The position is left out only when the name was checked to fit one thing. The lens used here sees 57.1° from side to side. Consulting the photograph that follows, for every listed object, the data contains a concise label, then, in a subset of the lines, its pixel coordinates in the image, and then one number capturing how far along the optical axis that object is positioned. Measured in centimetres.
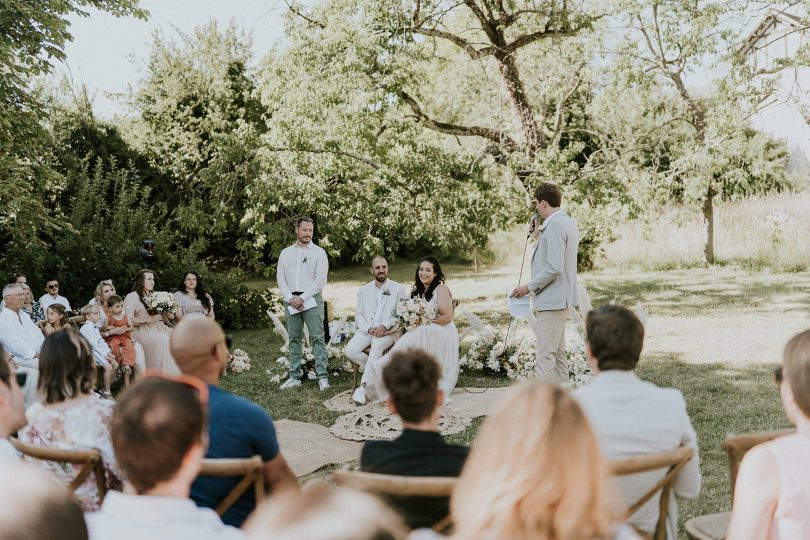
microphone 783
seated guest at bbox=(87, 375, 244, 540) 198
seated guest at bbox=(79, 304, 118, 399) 817
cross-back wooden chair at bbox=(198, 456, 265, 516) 267
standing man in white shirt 921
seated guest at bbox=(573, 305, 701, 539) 285
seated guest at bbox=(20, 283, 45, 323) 864
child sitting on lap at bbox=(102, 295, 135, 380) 873
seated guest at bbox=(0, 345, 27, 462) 265
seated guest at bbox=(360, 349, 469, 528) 253
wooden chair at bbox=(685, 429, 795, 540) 276
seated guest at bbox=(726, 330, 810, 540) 224
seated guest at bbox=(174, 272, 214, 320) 962
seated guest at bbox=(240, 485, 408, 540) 120
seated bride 811
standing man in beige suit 686
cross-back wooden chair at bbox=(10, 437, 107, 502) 287
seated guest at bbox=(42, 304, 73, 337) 849
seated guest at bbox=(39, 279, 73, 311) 1030
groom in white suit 848
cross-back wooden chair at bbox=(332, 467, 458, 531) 240
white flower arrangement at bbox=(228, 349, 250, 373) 1020
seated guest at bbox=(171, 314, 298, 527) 292
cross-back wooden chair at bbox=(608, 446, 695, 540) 254
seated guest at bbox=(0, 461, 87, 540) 143
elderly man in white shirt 765
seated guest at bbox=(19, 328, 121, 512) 316
